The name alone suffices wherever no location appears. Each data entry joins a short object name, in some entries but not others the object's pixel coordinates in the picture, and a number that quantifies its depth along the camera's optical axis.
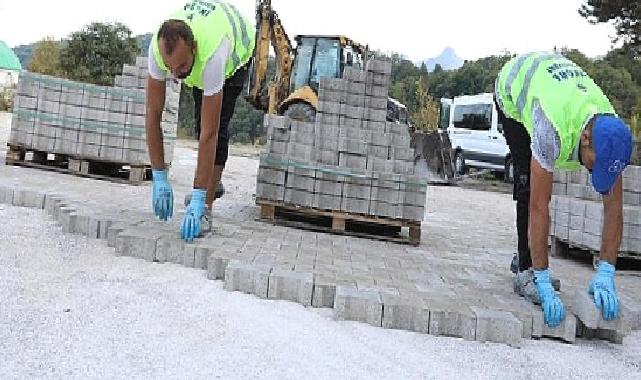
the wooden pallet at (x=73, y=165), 7.15
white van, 16.00
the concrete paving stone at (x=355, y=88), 5.57
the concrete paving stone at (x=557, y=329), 3.01
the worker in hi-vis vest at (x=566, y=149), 2.75
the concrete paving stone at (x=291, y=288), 3.09
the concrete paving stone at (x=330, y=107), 5.55
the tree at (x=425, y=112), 26.84
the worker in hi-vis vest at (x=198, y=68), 3.59
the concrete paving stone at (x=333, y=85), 5.57
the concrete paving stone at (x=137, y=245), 3.64
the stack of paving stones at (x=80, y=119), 7.00
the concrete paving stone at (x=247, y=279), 3.12
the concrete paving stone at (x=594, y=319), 2.96
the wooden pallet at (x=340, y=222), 5.34
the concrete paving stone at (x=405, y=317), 2.89
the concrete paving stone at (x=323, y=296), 3.08
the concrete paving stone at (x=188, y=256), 3.58
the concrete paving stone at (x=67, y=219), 4.18
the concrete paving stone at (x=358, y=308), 2.90
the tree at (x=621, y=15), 16.06
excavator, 11.63
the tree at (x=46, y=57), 29.61
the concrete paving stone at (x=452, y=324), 2.90
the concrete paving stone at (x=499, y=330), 2.87
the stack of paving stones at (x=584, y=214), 5.01
